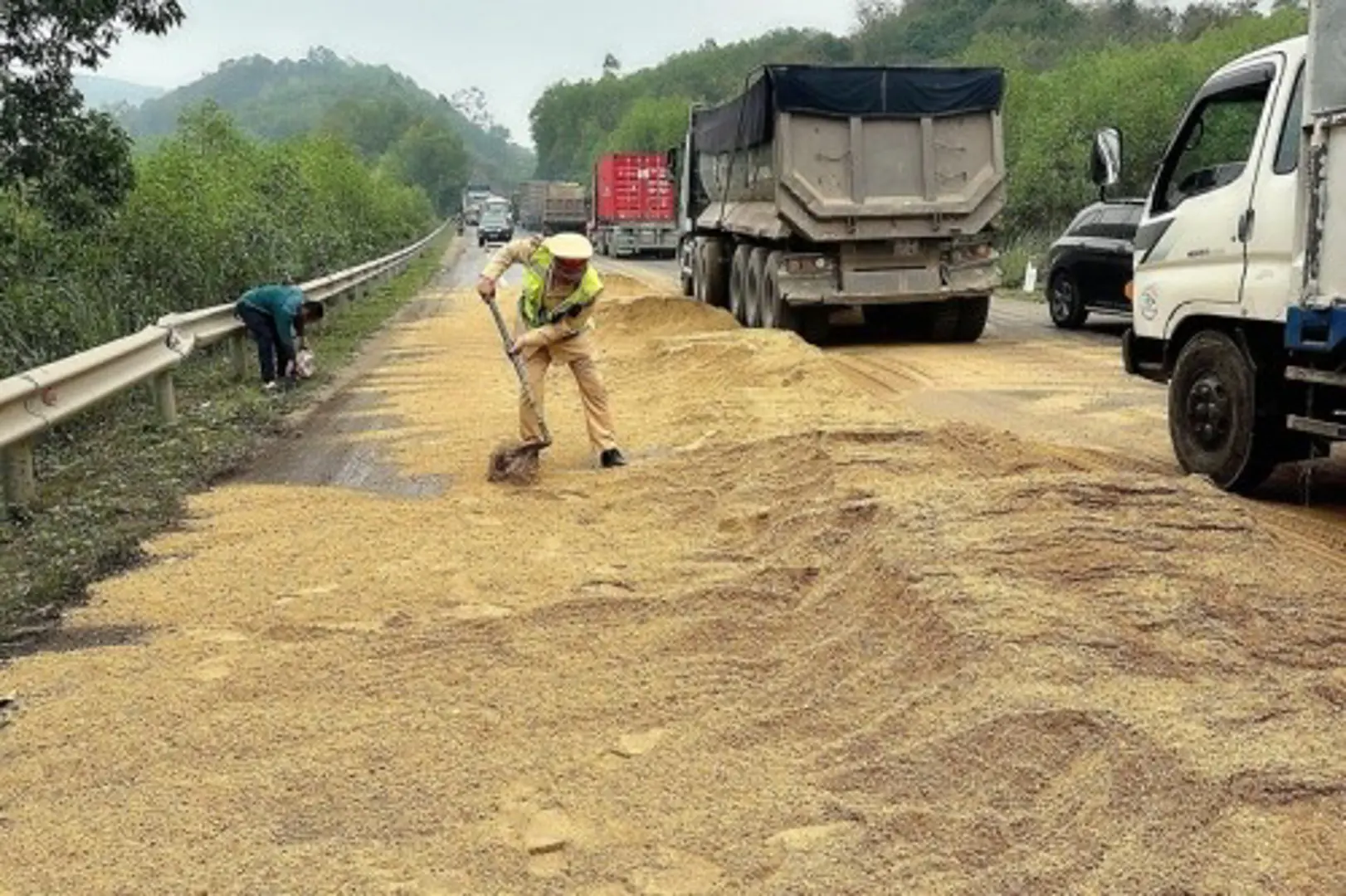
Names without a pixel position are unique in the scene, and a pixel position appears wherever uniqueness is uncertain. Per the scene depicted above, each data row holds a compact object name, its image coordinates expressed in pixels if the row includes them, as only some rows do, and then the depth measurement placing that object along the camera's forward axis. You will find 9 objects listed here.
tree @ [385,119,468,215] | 140.62
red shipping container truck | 43.78
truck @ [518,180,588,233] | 57.84
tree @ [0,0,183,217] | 12.01
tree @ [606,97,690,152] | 100.06
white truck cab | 5.82
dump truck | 13.89
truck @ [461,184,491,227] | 77.38
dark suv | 15.23
